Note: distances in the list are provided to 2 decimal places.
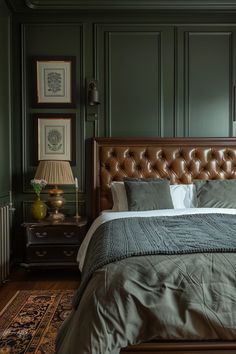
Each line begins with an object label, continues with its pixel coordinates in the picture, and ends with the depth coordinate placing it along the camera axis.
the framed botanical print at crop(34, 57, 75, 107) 3.68
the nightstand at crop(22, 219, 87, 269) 3.27
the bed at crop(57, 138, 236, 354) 1.32
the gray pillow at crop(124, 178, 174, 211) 3.05
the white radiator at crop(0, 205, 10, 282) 3.07
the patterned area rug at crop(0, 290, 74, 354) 1.98
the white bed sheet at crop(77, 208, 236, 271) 2.73
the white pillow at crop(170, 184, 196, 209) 3.26
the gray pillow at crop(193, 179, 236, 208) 3.11
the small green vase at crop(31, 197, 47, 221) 3.39
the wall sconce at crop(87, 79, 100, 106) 3.56
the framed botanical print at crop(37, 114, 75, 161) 3.67
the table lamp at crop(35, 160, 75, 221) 3.30
